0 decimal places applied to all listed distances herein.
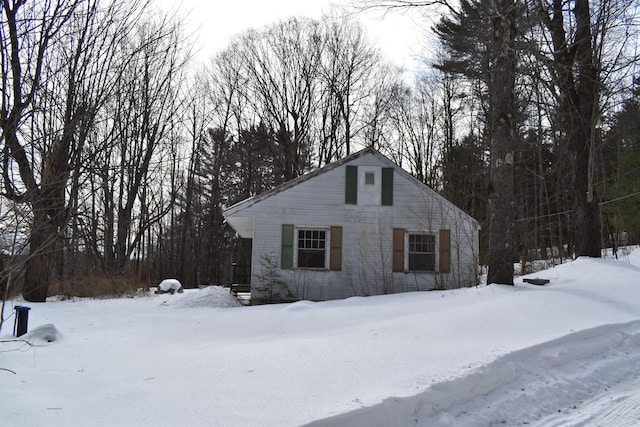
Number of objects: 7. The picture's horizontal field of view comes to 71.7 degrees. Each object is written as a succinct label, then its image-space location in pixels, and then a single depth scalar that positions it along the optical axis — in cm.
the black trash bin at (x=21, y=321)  622
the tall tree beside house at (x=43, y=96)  425
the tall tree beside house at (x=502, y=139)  852
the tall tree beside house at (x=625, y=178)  1947
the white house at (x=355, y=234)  1276
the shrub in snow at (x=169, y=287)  1633
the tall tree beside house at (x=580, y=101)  1055
